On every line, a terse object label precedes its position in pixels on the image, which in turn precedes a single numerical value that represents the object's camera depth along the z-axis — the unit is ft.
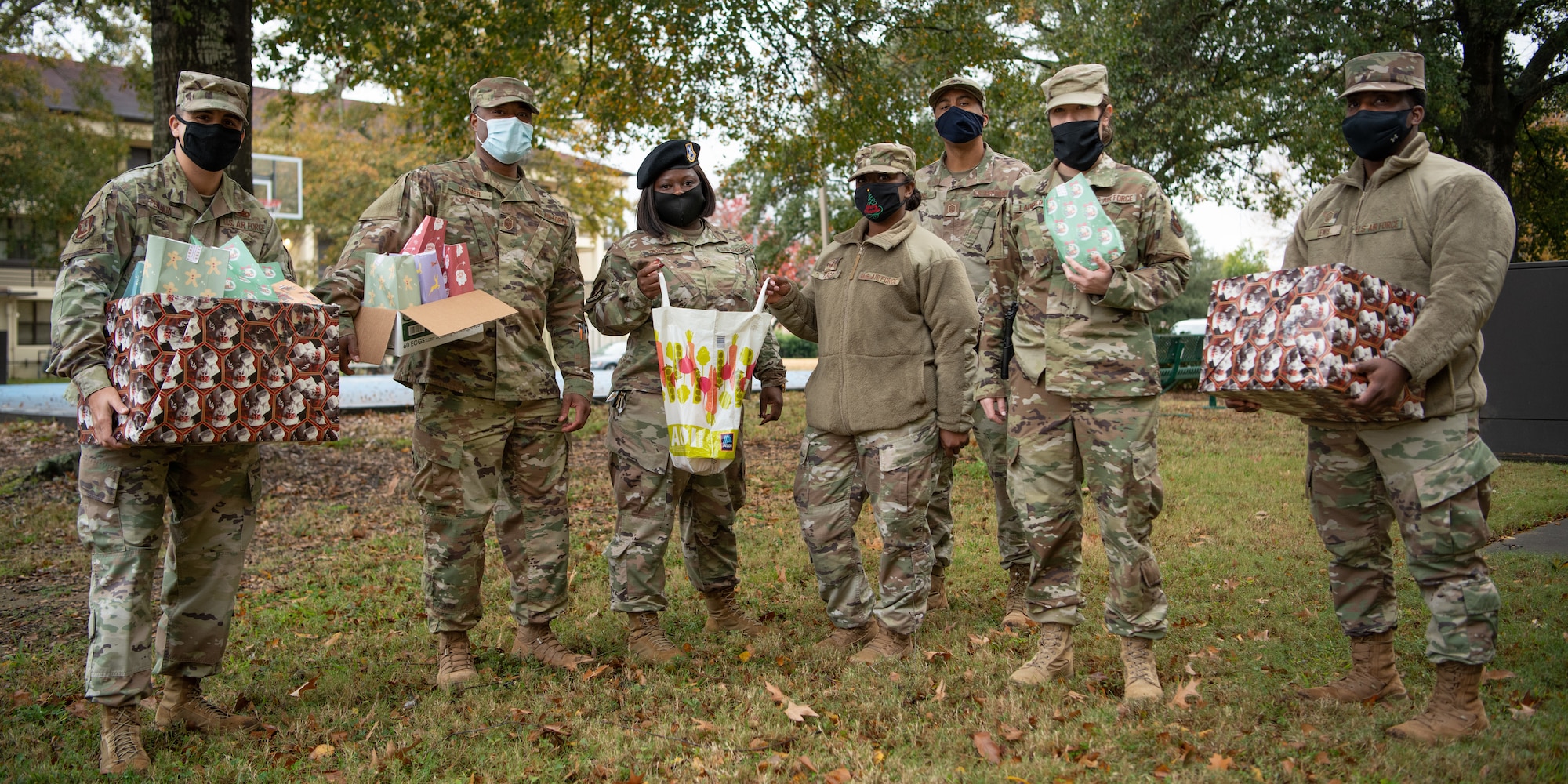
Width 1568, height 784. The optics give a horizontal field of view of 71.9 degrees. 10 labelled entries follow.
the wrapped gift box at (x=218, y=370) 12.26
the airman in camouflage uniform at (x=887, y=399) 16.47
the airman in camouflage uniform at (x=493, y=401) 16.11
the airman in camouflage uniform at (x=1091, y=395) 14.40
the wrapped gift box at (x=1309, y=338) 12.33
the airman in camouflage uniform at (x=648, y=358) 16.88
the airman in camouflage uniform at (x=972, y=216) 19.16
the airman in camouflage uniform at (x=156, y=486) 13.00
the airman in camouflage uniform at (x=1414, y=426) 12.58
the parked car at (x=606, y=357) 95.00
